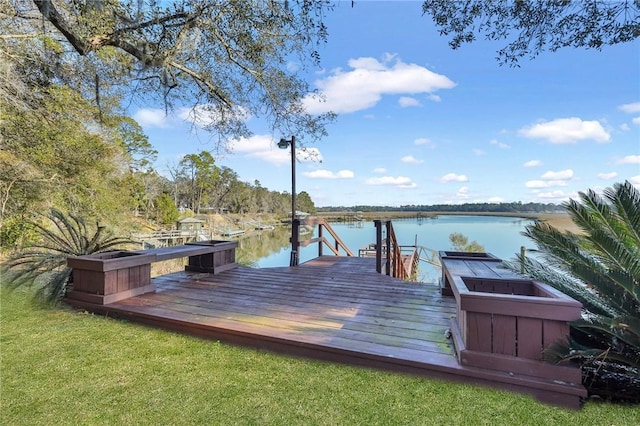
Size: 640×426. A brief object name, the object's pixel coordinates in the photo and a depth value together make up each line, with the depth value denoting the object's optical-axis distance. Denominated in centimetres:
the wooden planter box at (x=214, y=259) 486
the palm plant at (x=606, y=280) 171
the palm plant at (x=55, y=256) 350
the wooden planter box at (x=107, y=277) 325
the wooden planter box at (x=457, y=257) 350
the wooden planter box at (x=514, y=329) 171
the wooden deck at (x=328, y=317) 199
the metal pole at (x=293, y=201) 573
